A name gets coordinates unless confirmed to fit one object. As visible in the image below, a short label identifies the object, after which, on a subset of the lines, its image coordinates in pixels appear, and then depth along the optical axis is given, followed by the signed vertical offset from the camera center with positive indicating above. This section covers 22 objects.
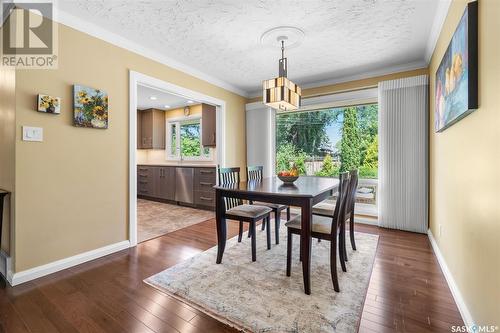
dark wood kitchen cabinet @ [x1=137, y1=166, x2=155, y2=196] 5.73 -0.36
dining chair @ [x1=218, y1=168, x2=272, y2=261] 2.43 -0.47
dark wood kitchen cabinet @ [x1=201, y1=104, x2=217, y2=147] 4.82 +0.85
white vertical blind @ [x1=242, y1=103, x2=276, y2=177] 4.72 +0.60
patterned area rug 1.54 -0.98
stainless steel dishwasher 4.98 -0.40
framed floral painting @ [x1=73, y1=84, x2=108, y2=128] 2.35 +0.60
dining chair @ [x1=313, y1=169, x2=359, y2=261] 2.28 -0.47
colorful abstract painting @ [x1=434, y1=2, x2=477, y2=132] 1.41 +0.65
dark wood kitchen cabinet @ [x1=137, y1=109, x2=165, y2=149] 6.08 +0.96
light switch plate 2.04 +0.28
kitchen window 5.73 +0.63
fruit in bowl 2.65 -0.11
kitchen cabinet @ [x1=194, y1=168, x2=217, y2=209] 4.70 -0.41
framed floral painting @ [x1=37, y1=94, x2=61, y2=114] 2.10 +0.55
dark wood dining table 1.87 -0.26
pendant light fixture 2.35 +0.75
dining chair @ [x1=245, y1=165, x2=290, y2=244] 2.97 -0.18
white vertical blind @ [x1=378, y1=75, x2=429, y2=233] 3.31 +0.19
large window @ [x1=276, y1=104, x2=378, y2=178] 3.97 +0.47
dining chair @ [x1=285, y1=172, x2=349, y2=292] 1.90 -0.52
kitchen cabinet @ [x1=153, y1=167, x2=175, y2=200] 5.31 -0.37
